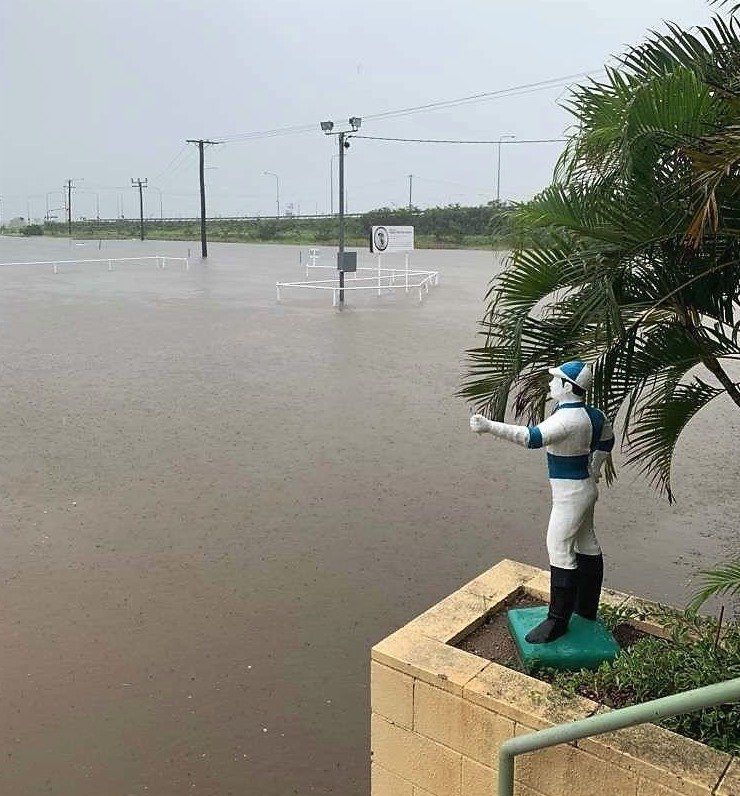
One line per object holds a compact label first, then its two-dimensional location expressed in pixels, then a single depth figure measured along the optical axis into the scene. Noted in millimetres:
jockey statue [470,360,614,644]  2762
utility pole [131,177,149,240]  63094
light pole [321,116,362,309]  18953
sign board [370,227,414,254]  23125
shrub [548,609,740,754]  2492
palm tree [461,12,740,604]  2947
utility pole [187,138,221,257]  36309
